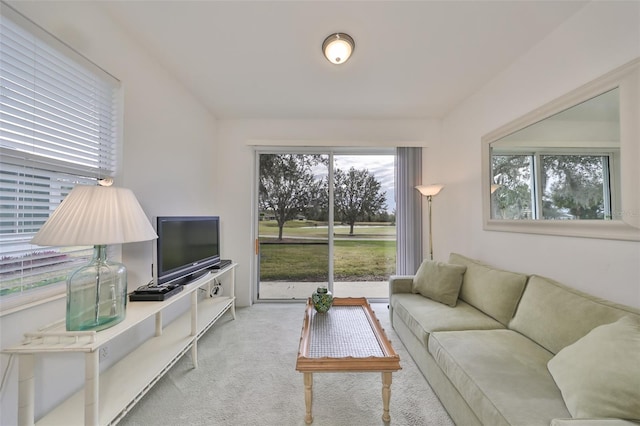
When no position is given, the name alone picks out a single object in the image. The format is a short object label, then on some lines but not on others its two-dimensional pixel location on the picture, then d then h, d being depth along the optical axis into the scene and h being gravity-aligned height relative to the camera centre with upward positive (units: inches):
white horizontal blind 46.3 +16.6
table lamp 44.9 -3.5
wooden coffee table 56.2 -33.6
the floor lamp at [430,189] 121.4 +13.7
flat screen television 78.1 -10.9
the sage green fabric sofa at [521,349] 39.3 -30.5
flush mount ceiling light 74.7 +53.4
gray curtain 136.6 +3.8
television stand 43.5 -38.4
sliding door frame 139.7 +22.0
